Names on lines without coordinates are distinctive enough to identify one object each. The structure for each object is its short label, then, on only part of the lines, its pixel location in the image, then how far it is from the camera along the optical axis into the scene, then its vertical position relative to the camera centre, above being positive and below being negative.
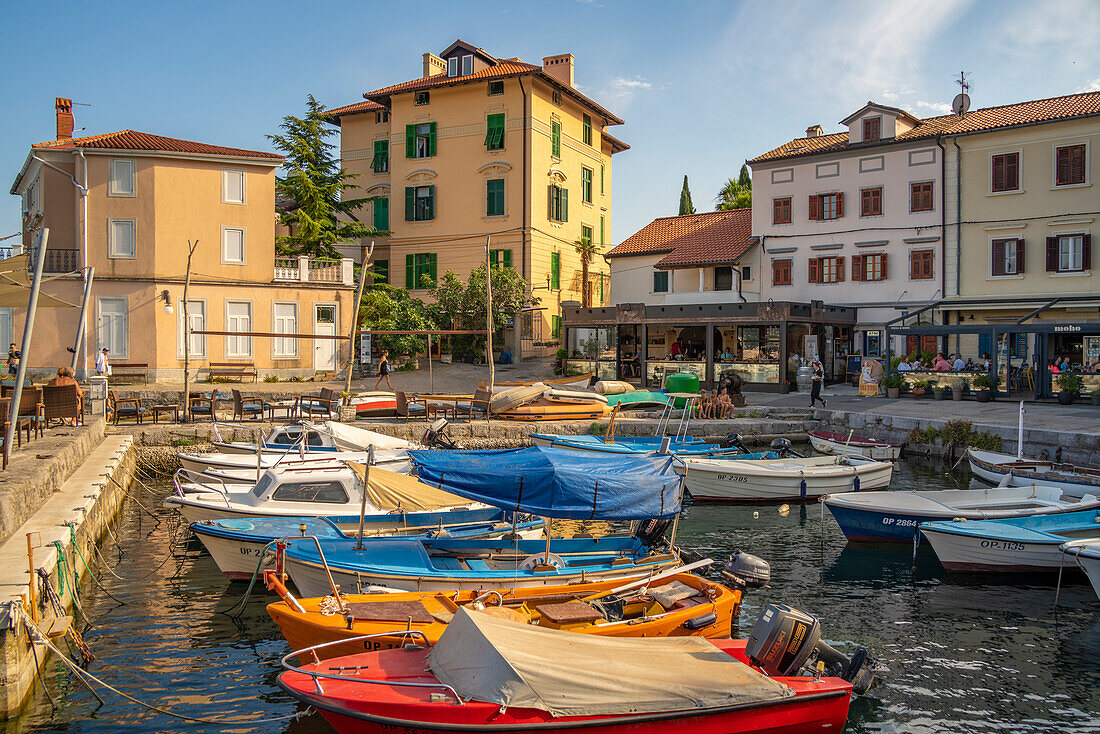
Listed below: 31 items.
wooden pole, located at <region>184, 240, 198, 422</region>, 25.02 -1.45
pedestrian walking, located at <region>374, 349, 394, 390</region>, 31.55 -0.72
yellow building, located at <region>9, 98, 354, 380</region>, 32.41 +3.94
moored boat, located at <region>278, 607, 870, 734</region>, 7.14 -3.11
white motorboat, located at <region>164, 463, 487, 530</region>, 14.16 -2.75
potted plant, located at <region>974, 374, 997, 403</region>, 29.48 -1.34
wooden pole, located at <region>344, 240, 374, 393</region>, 25.99 +1.51
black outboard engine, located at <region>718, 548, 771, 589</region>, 11.17 -3.05
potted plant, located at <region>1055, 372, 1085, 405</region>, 27.44 -1.21
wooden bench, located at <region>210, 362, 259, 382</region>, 32.00 -0.79
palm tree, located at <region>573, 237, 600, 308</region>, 45.16 +5.45
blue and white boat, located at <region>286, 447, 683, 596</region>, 10.63 -2.27
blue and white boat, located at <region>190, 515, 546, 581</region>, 12.97 -2.99
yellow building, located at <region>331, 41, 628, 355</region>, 41.88 +9.81
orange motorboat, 8.97 -3.05
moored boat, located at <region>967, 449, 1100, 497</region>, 16.66 -2.76
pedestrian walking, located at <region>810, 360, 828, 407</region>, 28.88 -1.32
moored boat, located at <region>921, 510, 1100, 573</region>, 13.58 -3.24
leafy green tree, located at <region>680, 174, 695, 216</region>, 65.78 +12.04
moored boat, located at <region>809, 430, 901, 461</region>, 22.92 -2.78
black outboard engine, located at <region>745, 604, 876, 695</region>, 8.22 -2.96
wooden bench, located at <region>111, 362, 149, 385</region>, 31.64 -0.80
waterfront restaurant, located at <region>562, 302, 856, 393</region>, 33.16 +0.45
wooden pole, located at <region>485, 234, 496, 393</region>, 26.08 +0.35
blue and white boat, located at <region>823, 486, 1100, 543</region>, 15.10 -3.00
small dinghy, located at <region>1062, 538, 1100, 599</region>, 11.69 -2.97
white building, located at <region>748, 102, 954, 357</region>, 35.50 +6.12
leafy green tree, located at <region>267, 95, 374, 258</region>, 39.09 +7.93
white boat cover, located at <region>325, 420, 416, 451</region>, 19.98 -2.20
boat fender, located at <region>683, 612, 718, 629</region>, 9.37 -3.13
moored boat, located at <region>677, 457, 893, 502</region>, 19.84 -3.16
